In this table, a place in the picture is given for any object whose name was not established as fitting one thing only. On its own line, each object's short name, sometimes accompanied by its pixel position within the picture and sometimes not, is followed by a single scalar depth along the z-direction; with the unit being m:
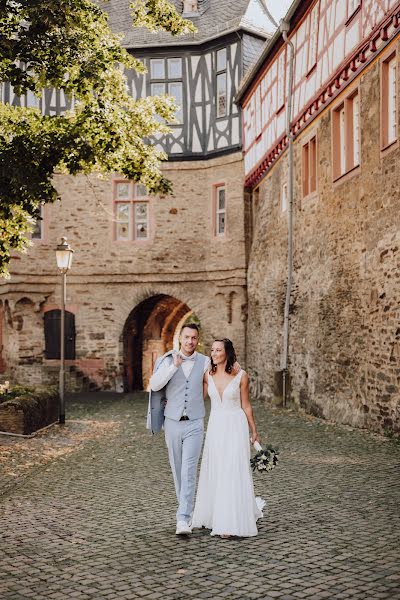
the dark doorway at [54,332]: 22.97
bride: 5.75
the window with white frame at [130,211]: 22.88
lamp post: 14.00
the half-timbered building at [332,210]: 11.18
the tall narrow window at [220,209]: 22.09
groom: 5.93
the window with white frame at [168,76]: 22.50
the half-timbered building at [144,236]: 21.88
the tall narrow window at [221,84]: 21.86
